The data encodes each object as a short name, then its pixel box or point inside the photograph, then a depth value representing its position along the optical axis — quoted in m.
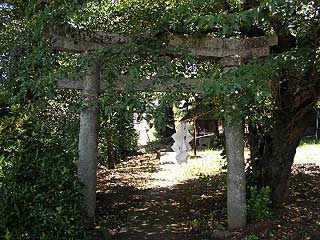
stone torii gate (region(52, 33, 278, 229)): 4.76
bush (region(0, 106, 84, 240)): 3.55
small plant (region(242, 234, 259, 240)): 4.38
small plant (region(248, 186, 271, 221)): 5.00
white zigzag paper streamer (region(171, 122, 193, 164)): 7.00
